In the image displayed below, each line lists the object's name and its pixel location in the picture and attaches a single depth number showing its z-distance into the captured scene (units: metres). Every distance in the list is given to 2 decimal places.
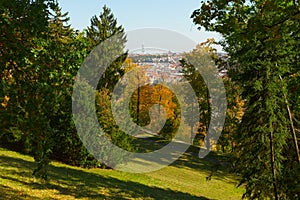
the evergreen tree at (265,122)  13.80
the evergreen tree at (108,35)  42.81
